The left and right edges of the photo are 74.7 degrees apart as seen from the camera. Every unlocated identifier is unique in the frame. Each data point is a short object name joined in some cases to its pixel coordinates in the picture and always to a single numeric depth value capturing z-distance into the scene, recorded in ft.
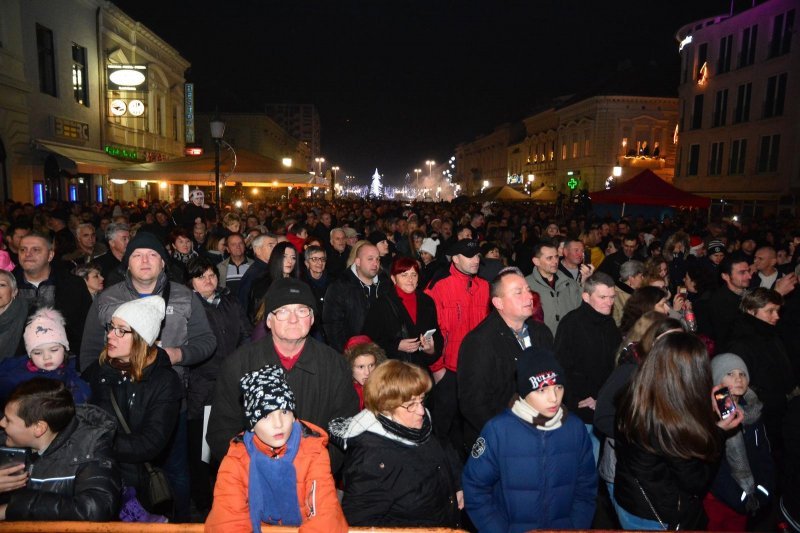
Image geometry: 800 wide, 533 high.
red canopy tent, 49.85
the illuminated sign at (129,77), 80.79
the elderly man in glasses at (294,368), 10.28
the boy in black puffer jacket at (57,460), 8.27
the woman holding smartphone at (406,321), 16.62
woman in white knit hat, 10.23
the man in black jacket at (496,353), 12.68
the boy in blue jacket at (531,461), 9.46
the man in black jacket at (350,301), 18.22
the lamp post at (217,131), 43.52
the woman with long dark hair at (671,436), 9.01
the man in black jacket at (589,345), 14.60
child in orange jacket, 8.02
